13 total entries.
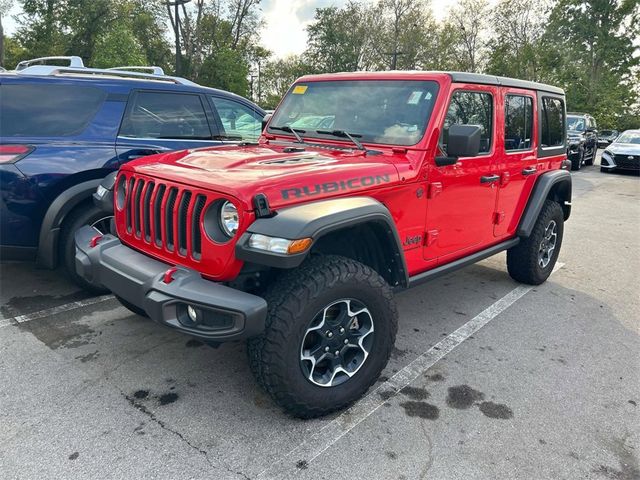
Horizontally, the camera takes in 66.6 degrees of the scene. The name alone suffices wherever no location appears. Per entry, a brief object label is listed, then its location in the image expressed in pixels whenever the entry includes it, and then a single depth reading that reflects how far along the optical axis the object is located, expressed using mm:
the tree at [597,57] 36438
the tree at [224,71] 32969
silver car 15656
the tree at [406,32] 46375
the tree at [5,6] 27216
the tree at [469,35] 45562
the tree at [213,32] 33281
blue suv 3828
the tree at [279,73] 51969
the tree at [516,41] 39781
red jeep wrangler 2363
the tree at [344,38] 48000
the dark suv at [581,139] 15898
